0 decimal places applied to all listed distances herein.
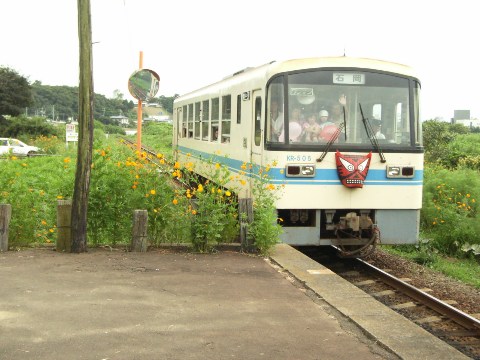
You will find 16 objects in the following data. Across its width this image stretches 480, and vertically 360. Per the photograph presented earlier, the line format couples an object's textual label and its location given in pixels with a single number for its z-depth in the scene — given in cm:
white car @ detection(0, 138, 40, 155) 3775
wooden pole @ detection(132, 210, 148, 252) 845
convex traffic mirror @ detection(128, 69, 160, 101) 1251
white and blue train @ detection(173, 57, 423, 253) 947
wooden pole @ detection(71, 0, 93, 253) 823
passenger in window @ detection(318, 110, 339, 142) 955
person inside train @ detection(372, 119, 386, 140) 969
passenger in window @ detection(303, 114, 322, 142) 952
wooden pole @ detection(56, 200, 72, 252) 845
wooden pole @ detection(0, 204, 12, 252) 832
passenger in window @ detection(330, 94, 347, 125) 961
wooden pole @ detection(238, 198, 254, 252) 867
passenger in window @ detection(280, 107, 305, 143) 945
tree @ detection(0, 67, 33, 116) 5628
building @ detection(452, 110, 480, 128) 9732
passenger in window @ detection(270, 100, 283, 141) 945
